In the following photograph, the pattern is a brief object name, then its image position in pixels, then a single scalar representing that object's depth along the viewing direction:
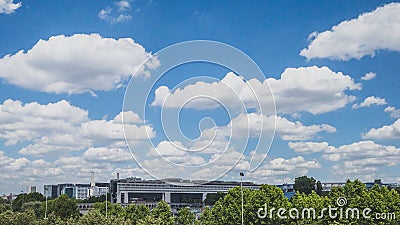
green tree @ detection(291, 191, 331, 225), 30.34
